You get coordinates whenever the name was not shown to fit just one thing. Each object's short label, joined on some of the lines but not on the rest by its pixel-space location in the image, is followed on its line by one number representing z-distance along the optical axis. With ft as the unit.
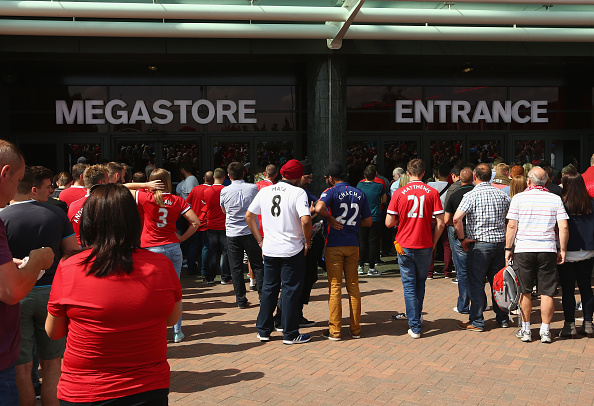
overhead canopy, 35.09
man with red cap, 21.94
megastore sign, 46.57
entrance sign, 49.80
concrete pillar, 41.42
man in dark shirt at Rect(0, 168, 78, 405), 13.83
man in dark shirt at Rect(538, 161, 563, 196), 29.09
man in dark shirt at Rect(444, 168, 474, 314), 25.12
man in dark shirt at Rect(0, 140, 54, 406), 8.52
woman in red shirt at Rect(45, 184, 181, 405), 8.59
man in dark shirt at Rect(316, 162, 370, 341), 22.52
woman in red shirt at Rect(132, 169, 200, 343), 21.57
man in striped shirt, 21.75
